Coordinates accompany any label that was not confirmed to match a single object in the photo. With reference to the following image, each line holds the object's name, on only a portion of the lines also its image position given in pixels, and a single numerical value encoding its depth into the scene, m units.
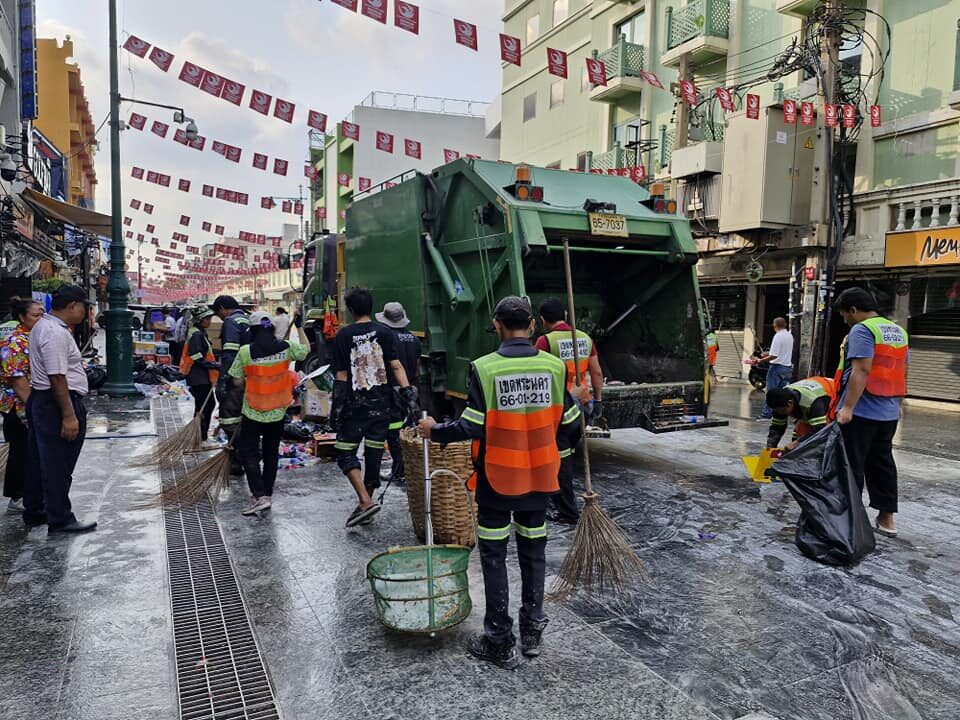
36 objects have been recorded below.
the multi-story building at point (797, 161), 11.34
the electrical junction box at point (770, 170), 12.27
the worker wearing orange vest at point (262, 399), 4.88
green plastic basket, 2.98
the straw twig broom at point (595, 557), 3.52
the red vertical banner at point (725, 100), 11.47
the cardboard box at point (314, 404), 7.97
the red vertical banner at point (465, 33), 8.63
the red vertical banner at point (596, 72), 10.66
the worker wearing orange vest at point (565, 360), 4.81
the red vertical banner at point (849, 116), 12.11
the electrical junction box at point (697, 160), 13.85
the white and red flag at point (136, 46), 8.92
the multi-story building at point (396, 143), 34.31
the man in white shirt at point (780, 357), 9.23
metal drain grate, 2.62
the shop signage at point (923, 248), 10.41
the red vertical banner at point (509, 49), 9.23
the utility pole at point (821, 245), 11.88
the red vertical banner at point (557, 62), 10.12
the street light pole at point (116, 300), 10.89
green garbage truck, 6.11
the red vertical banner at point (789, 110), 11.49
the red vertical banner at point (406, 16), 7.74
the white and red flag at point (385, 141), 13.43
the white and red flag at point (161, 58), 9.11
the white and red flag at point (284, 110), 10.39
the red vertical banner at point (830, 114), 11.39
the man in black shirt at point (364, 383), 4.74
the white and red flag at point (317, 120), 11.04
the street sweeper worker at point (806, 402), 4.78
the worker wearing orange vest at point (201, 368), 6.83
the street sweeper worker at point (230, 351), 5.30
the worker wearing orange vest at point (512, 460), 2.84
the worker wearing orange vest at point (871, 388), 4.33
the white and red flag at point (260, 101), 10.09
